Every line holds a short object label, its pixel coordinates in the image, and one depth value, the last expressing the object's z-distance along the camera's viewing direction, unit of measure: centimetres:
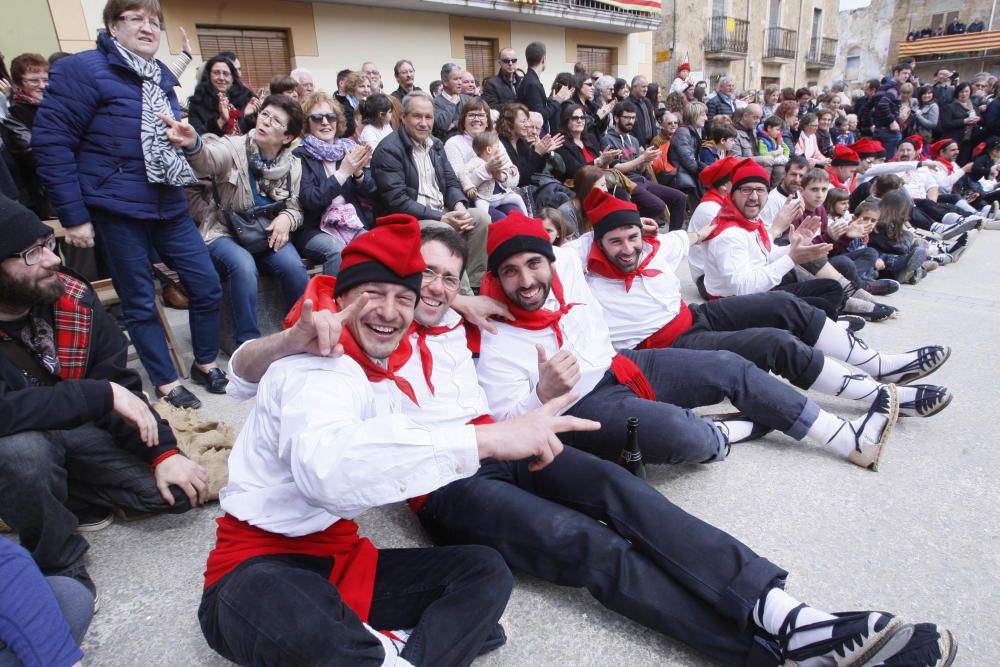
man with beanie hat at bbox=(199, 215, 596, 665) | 140
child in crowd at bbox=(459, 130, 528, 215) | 506
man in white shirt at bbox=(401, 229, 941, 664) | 169
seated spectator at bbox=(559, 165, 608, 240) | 458
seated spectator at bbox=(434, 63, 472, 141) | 655
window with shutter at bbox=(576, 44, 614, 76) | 1534
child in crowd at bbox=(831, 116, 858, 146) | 1038
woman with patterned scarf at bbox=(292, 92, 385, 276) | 418
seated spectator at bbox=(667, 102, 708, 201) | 762
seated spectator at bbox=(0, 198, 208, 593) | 195
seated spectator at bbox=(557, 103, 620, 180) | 627
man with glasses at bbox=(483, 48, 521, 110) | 728
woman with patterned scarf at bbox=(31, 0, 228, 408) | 297
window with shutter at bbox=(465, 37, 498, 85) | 1297
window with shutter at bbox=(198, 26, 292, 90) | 930
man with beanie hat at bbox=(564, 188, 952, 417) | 303
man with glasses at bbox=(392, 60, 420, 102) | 698
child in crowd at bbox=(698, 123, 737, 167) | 743
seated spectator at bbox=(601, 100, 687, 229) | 659
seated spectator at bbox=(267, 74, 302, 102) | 473
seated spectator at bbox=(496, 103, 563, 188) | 561
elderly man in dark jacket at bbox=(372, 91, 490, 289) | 447
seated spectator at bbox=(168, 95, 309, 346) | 379
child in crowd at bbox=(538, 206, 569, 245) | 419
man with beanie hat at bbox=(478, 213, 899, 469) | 247
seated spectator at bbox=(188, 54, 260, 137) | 482
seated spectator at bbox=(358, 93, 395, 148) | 521
